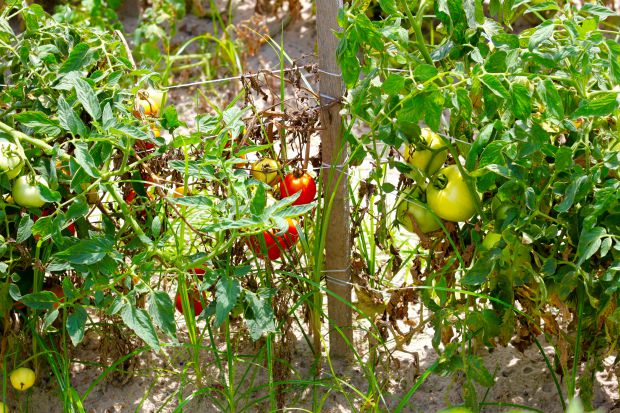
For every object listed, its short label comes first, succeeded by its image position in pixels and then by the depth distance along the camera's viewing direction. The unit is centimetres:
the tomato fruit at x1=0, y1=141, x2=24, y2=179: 269
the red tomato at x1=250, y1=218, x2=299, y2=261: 284
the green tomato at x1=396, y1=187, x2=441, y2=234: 278
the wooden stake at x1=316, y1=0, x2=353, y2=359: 280
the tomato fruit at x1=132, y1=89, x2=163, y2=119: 287
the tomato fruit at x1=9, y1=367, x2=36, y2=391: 290
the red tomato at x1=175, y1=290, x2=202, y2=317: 287
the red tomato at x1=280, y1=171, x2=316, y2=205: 284
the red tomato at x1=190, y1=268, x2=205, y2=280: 288
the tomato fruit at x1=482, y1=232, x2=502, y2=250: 270
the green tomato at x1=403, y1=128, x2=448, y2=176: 276
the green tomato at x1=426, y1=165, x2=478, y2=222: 272
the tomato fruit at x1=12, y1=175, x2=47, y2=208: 272
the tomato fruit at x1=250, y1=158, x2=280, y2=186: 286
